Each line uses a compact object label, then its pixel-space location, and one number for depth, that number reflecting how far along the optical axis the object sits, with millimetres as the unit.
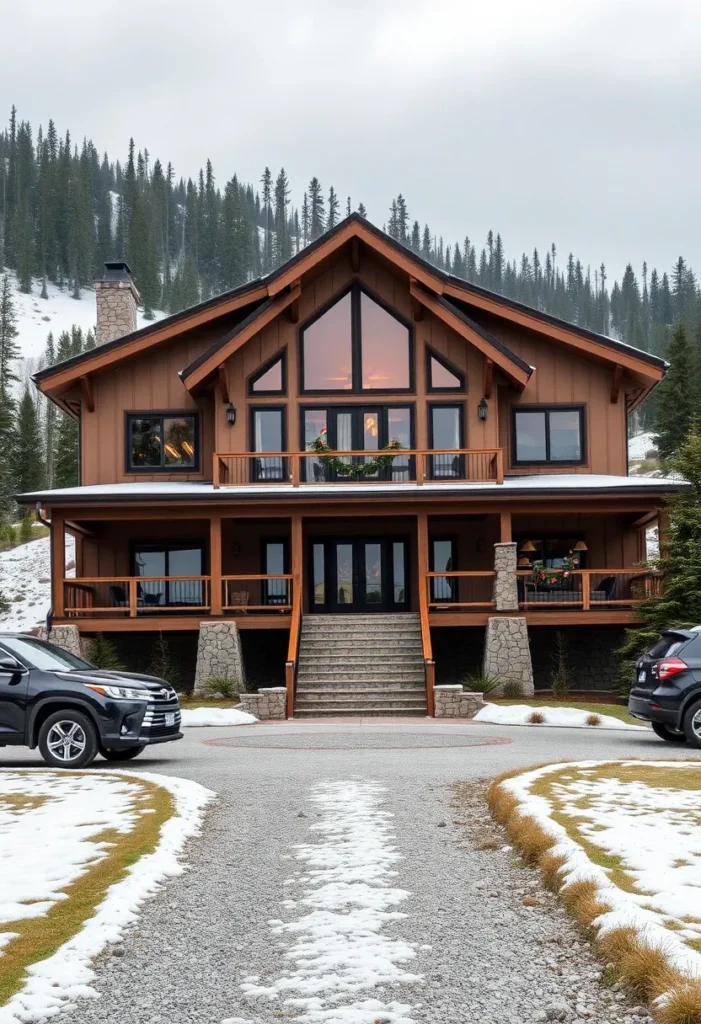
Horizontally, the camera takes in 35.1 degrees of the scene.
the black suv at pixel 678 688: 14938
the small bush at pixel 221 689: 23312
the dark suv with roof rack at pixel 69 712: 12633
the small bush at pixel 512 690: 23047
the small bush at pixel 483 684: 22922
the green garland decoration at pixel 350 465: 26844
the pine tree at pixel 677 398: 63344
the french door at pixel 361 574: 27984
